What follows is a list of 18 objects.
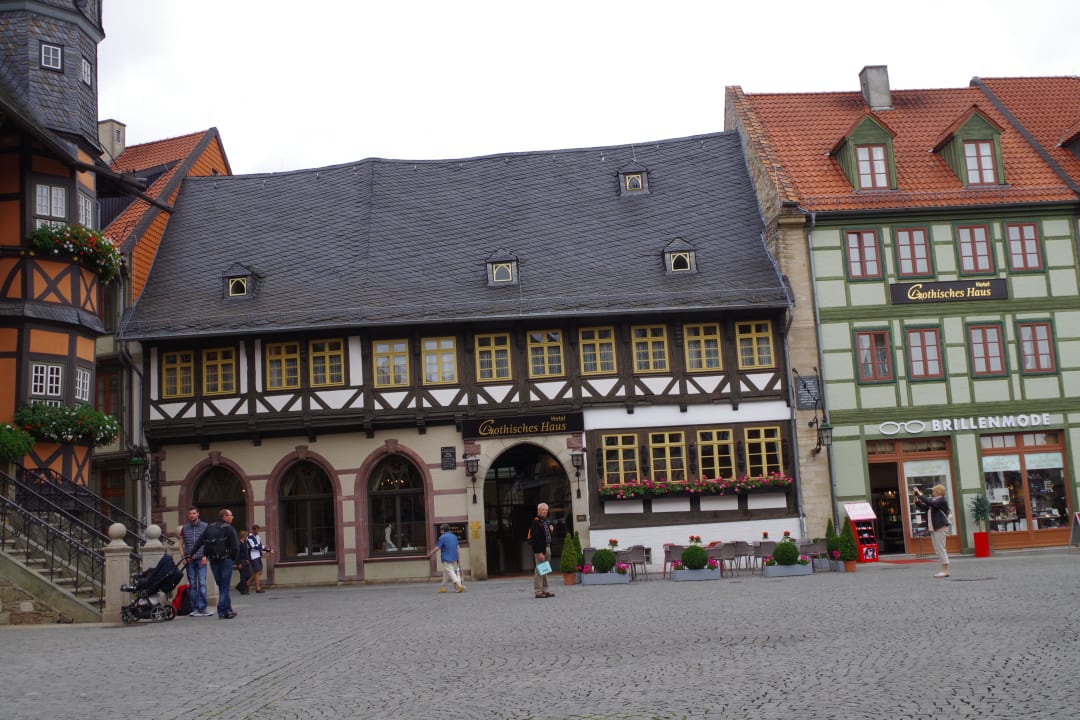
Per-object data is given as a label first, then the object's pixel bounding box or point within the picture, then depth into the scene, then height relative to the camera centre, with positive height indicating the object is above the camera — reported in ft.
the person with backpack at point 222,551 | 58.13 -0.21
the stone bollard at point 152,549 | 60.08 +0.10
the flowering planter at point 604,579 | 76.13 -3.38
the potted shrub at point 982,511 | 90.74 -0.47
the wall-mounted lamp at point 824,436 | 88.74 +5.80
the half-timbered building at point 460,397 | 90.12 +10.34
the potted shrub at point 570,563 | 76.48 -2.25
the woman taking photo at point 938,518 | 65.41 -0.58
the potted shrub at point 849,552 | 75.92 -2.52
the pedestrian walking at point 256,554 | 83.20 -0.61
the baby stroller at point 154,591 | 55.62 -1.90
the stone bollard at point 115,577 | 56.85 -1.14
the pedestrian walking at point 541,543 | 64.23 -0.78
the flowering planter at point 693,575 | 75.41 -3.42
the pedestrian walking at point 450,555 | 75.31 -1.29
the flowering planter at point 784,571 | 74.79 -3.42
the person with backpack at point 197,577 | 59.16 -1.42
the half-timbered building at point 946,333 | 92.07 +13.46
